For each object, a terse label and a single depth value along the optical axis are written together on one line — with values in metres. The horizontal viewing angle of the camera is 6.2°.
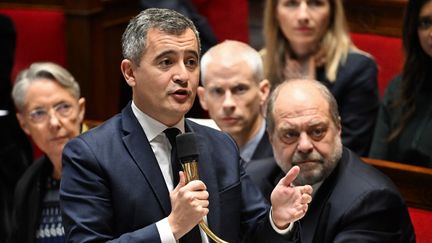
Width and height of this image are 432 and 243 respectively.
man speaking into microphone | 7.55
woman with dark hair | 8.39
